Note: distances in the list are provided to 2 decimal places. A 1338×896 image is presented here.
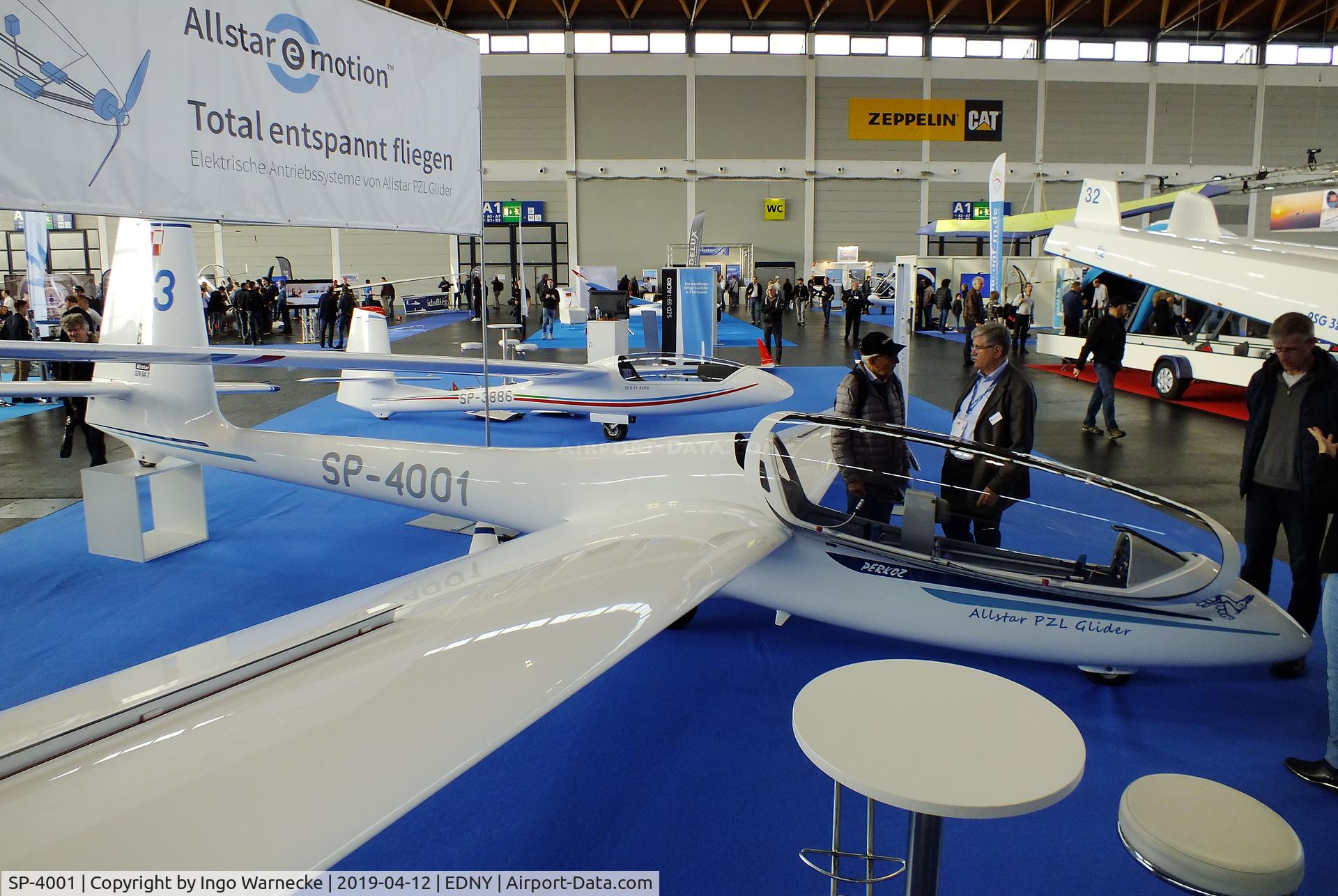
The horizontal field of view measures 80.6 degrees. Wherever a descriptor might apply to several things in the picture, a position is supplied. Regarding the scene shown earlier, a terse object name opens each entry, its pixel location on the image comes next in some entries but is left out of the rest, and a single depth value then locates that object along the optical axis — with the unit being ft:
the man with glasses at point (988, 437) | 11.82
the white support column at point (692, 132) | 100.78
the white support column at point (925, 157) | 100.99
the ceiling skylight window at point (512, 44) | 101.71
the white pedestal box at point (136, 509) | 17.72
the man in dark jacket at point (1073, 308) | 48.85
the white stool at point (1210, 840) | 5.23
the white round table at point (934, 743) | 5.29
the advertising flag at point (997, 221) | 45.21
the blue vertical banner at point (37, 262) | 44.09
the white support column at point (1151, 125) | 101.09
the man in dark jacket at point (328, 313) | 58.65
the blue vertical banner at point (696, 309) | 47.16
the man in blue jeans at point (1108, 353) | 28.63
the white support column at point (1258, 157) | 101.30
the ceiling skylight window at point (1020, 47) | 101.14
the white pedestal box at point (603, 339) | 40.40
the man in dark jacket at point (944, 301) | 76.23
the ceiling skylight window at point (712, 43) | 101.14
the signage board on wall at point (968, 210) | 104.94
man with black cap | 12.28
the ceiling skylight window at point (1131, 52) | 100.94
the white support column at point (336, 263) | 105.81
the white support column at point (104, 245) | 98.68
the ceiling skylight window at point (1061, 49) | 101.24
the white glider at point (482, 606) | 5.24
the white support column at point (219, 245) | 99.89
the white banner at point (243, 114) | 9.51
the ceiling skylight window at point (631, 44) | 101.19
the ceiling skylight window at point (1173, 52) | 100.73
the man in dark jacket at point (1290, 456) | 12.11
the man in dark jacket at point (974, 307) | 64.24
